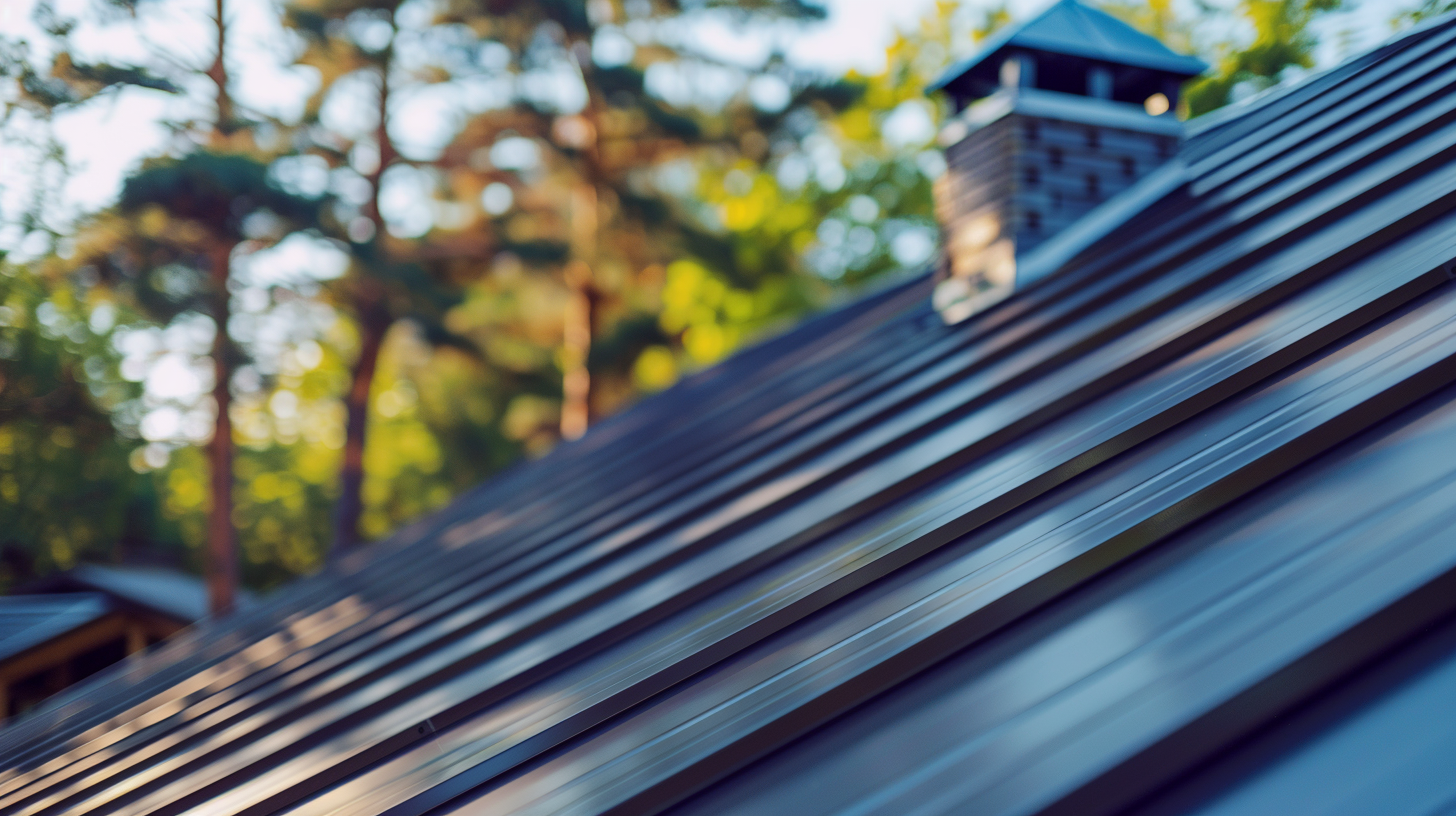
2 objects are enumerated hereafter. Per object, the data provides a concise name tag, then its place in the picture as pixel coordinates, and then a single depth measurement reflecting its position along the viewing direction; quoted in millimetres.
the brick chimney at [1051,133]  4914
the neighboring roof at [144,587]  11469
